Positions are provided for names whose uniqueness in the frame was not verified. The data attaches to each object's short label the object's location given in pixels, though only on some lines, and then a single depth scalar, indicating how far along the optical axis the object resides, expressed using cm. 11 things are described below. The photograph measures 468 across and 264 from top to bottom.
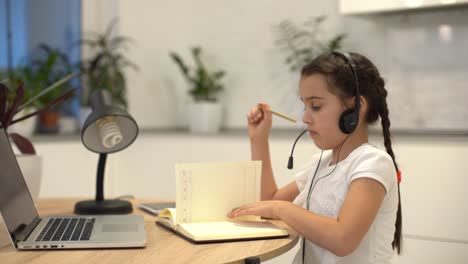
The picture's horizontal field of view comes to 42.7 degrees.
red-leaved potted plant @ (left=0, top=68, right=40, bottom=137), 315
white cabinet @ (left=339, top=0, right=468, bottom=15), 263
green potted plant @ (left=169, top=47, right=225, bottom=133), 344
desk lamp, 163
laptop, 128
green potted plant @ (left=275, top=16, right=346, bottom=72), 324
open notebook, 142
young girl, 133
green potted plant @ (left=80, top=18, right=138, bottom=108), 349
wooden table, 120
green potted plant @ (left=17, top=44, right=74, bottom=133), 339
